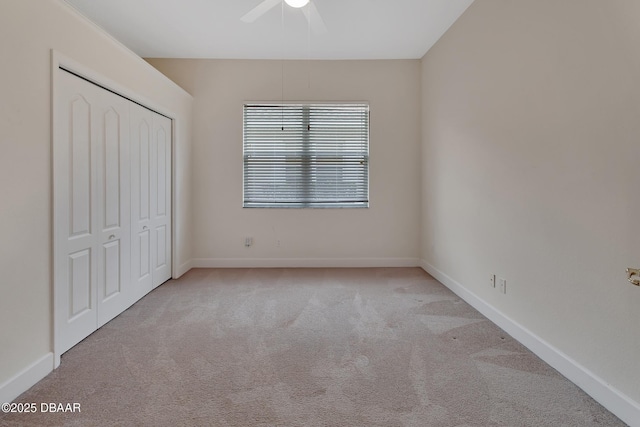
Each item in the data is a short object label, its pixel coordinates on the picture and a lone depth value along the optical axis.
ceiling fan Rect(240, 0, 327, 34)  2.57
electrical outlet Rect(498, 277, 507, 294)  2.36
